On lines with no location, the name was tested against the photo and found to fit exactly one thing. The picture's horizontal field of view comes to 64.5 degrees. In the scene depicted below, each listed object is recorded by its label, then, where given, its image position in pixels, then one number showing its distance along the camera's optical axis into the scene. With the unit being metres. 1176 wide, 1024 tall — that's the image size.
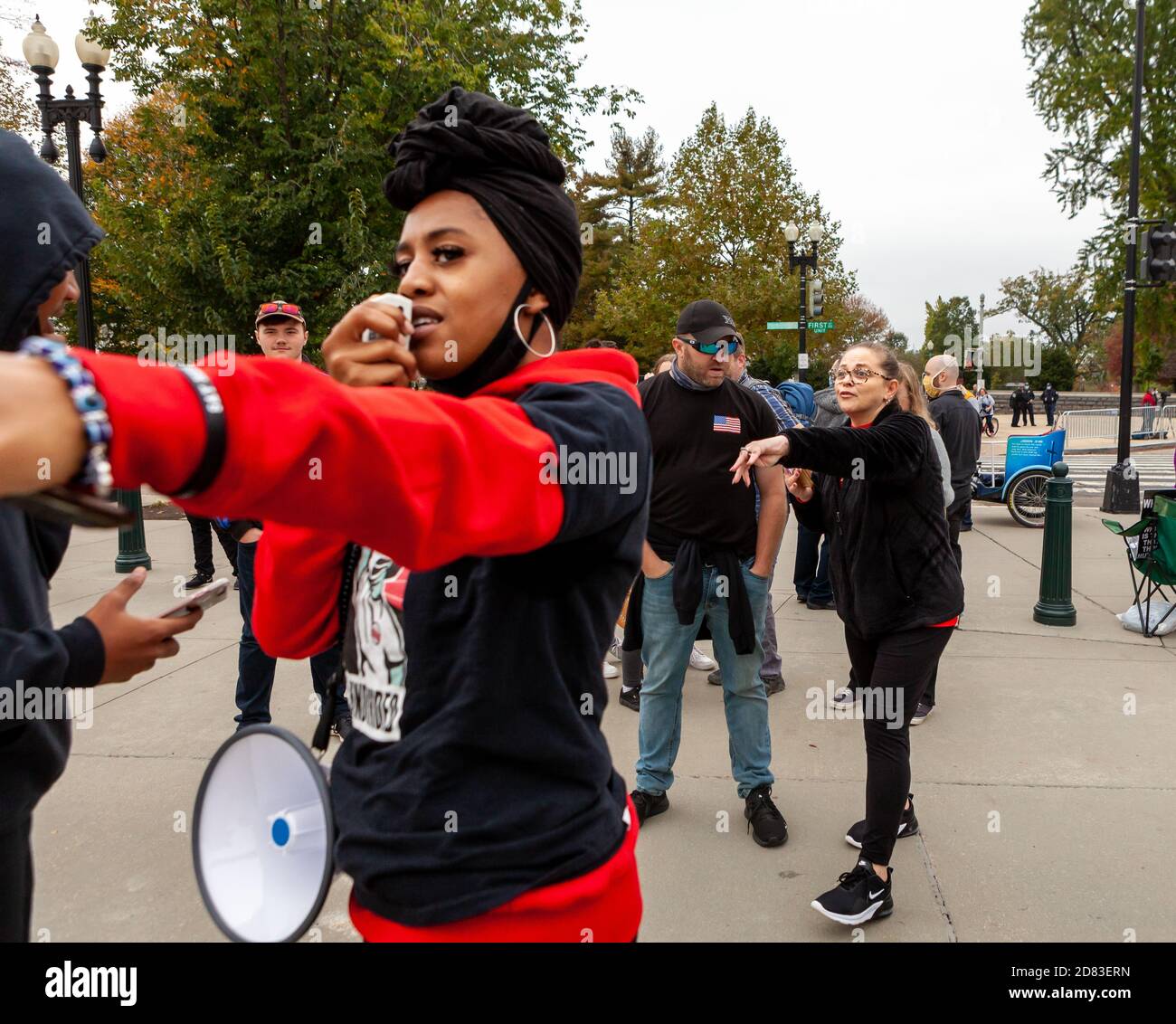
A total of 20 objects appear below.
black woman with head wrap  1.11
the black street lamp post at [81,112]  9.16
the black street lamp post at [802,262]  19.67
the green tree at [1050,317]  70.75
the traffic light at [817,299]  22.47
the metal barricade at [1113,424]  31.23
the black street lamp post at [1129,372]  12.59
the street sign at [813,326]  18.19
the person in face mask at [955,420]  7.55
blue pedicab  12.19
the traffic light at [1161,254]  12.27
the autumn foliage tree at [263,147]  11.73
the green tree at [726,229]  26.53
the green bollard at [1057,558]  7.04
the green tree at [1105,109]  17.00
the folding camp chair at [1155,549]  6.59
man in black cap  4.10
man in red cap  4.55
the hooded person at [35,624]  1.57
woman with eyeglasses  3.27
